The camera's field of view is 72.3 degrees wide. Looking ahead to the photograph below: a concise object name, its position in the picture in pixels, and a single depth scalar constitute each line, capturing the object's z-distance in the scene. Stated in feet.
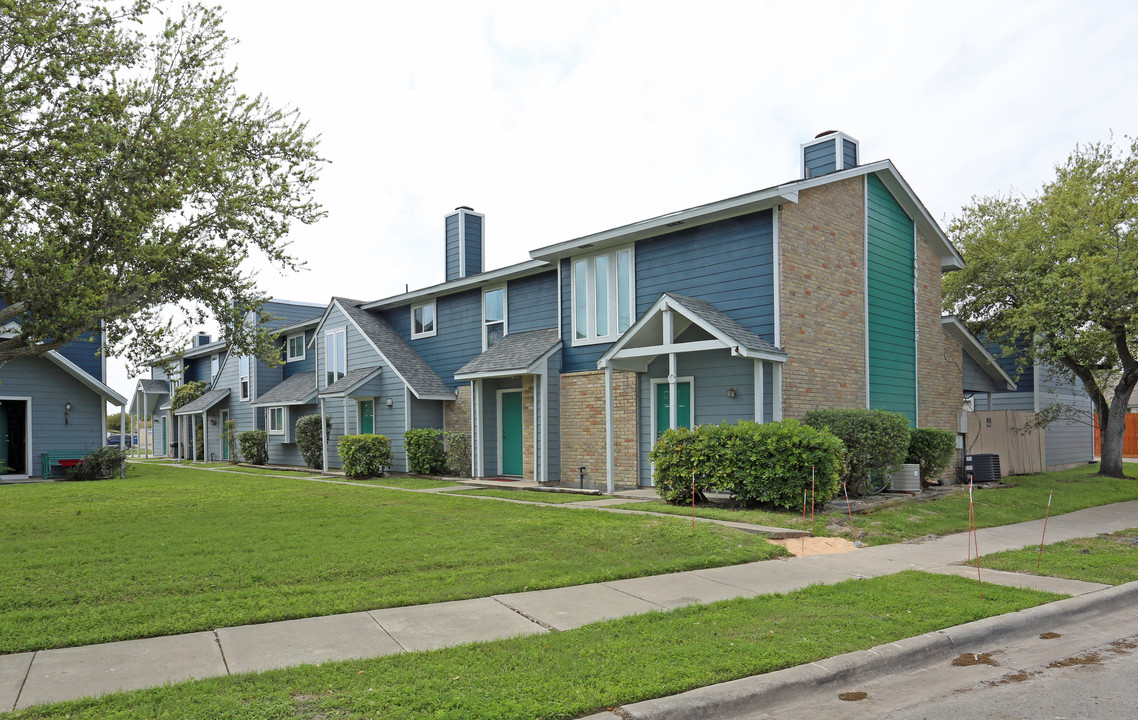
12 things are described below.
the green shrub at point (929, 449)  51.24
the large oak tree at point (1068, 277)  57.21
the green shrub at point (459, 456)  67.36
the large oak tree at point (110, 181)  29.91
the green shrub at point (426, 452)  68.23
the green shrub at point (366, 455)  69.36
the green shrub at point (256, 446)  96.22
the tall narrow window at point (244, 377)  102.25
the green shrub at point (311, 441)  83.82
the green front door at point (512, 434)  65.05
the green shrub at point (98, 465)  70.38
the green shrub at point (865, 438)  43.68
